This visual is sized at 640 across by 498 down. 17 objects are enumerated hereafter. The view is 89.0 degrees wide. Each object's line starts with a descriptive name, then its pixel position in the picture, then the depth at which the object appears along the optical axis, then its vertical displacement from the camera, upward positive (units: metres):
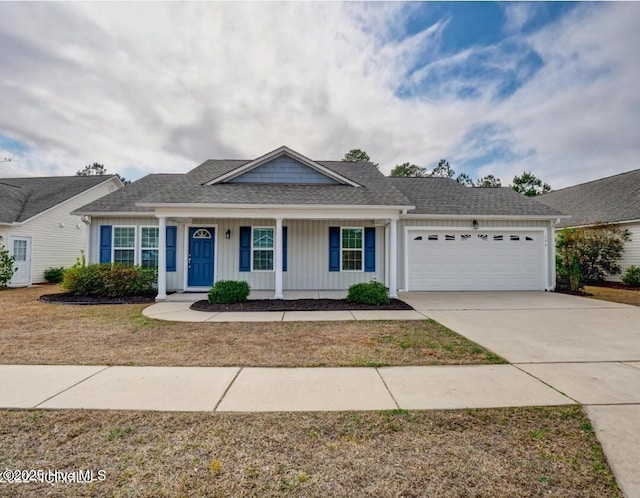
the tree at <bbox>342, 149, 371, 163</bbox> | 35.31 +11.08
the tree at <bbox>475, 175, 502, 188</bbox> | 41.70 +9.85
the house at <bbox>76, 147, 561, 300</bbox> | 11.30 +0.57
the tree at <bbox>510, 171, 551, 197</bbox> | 36.84 +8.39
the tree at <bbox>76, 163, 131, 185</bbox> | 50.98 +13.70
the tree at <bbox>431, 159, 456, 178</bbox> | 41.16 +11.15
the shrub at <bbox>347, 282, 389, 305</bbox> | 8.90 -1.03
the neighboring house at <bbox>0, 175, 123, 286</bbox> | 14.38 +1.69
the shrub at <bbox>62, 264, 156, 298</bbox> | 10.12 -0.78
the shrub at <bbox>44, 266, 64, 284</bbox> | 15.72 -0.93
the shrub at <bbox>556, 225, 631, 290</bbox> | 14.55 +0.38
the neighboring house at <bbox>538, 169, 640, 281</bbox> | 14.37 +2.77
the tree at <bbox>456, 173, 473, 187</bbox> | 40.74 +9.91
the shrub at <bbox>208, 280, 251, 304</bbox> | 8.93 -1.01
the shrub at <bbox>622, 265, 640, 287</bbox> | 13.58 -0.79
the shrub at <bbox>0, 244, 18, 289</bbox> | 13.42 -0.47
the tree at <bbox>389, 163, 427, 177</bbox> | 37.50 +10.14
